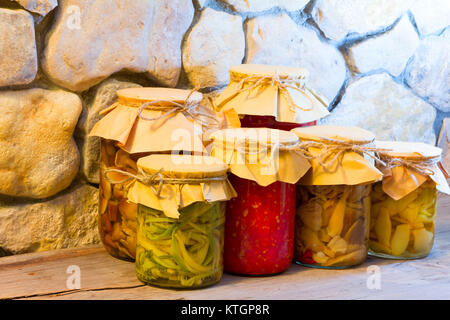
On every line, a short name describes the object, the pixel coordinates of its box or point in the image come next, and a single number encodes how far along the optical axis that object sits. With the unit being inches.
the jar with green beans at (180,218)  46.2
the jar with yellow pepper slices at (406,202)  51.3
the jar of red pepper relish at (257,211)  48.3
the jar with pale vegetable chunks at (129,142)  48.5
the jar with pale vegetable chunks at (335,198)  49.4
